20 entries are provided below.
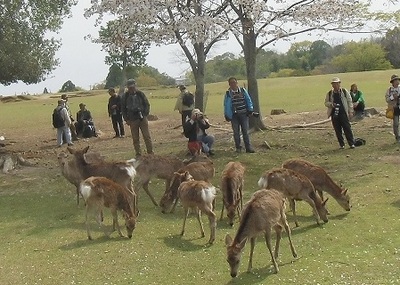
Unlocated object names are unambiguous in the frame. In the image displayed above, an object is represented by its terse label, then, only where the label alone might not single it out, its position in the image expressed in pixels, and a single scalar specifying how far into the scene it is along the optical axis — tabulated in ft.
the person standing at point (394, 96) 48.29
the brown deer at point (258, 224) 22.35
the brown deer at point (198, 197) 28.25
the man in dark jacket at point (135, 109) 45.88
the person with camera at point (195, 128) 43.47
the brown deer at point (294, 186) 29.12
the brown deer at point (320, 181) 31.07
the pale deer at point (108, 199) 29.25
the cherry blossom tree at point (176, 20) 54.29
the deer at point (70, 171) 36.11
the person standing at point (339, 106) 48.44
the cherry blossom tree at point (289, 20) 55.26
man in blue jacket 46.55
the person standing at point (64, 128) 65.87
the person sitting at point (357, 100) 68.13
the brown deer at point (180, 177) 32.76
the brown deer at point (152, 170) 35.68
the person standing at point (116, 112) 71.00
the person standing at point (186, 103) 55.06
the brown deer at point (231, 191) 29.58
